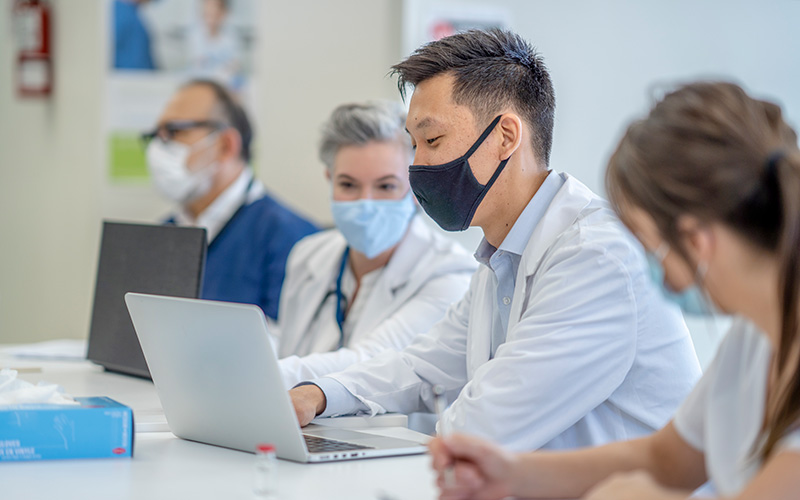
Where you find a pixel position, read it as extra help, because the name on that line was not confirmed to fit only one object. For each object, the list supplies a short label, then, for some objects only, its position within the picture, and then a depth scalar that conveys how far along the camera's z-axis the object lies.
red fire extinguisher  3.73
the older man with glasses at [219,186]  3.03
